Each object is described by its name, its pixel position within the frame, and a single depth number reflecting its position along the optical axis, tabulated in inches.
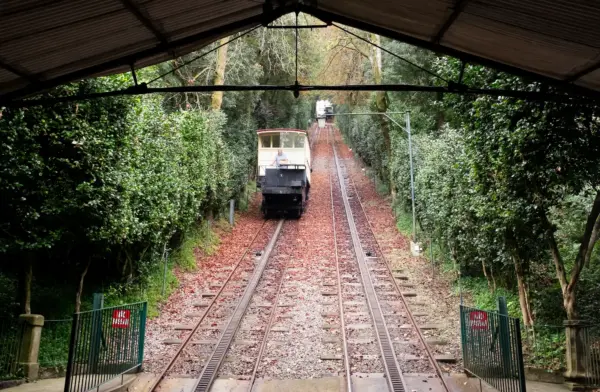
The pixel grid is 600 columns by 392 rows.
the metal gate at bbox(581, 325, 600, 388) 300.0
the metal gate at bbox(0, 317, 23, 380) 315.3
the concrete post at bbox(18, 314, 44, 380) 317.7
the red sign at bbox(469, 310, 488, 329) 312.7
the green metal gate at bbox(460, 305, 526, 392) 262.8
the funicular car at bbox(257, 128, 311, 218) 965.1
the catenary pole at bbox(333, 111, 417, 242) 745.6
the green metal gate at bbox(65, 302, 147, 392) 257.1
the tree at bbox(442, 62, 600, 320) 275.1
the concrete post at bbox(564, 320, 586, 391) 306.6
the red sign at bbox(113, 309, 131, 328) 310.2
